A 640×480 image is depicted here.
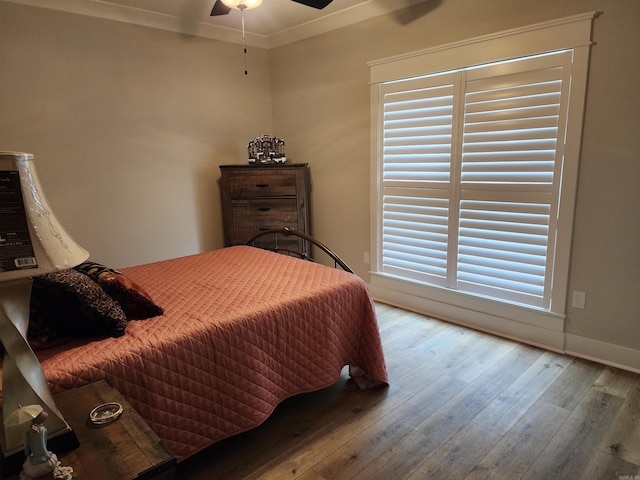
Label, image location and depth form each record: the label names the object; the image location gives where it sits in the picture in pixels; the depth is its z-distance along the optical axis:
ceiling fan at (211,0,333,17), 2.42
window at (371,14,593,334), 2.57
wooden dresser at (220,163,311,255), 3.88
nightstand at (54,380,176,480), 0.99
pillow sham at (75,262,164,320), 1.76
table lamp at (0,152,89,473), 0.91
